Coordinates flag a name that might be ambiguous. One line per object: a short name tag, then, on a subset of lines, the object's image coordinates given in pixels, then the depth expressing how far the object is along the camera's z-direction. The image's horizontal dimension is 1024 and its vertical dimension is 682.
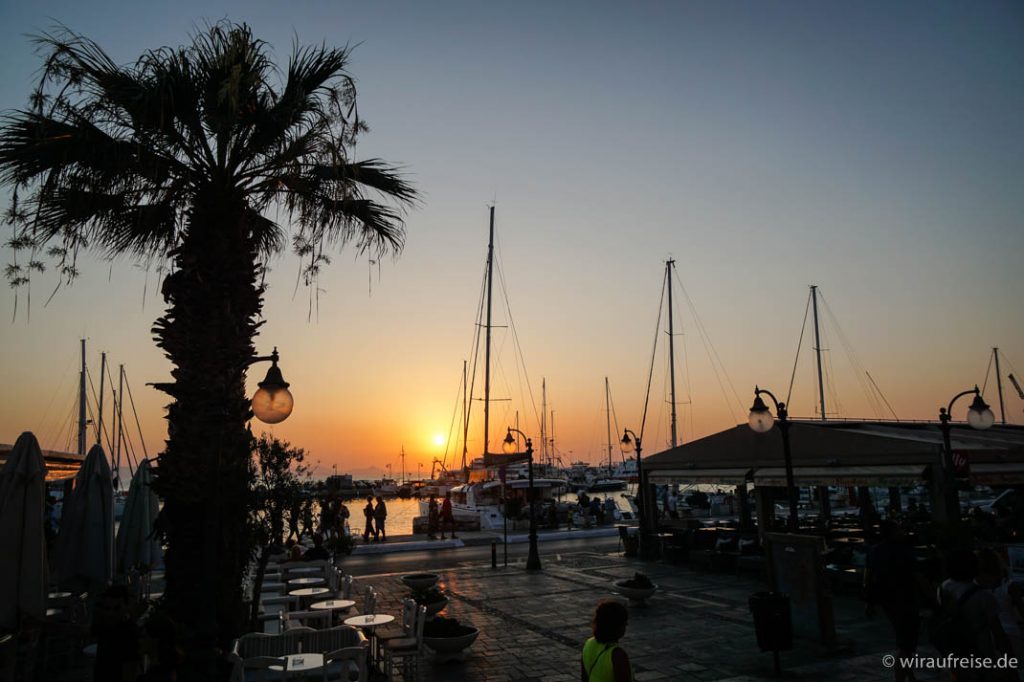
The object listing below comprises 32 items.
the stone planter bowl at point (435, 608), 10.77
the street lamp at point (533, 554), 18.08
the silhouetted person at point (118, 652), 5.12
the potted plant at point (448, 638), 8.95
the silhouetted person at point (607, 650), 4.16
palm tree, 7.07
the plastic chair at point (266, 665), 5.95
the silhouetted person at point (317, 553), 15.52
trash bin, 8.19
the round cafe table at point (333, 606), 9.30
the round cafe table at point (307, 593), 10.31
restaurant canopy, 13.70
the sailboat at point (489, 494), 33.31
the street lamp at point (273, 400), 5.69
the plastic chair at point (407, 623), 8.70
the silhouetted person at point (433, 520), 27.59
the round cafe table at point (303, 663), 6.28
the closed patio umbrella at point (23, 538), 6.67
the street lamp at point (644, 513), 19.72
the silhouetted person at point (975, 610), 5.02
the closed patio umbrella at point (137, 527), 11.26
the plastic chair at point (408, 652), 8.21
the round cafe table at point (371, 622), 8.36
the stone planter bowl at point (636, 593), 12.44
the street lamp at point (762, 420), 10.50
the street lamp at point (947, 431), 11.77
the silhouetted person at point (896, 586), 7.08
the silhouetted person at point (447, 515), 28.08
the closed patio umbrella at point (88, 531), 9.19
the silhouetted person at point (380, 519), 25.48
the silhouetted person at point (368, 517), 25.75
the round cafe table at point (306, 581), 11.57
